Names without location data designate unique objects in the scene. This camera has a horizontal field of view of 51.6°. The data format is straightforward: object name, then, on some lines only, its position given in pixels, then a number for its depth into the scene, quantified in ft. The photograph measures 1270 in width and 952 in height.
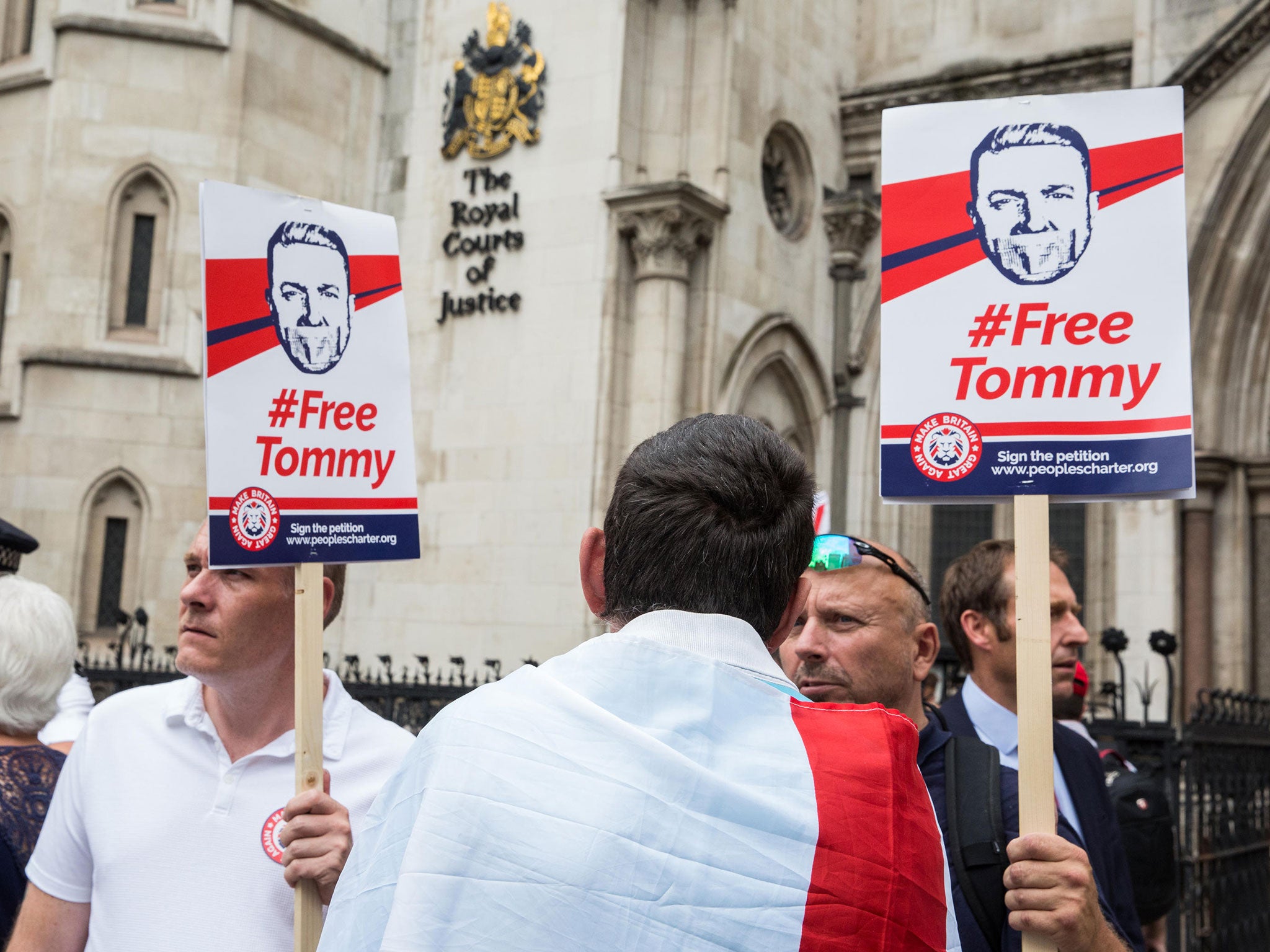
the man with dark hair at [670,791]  4.75
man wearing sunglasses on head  6.63
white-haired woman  9.29
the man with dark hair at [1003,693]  10.89
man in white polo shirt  7.53
